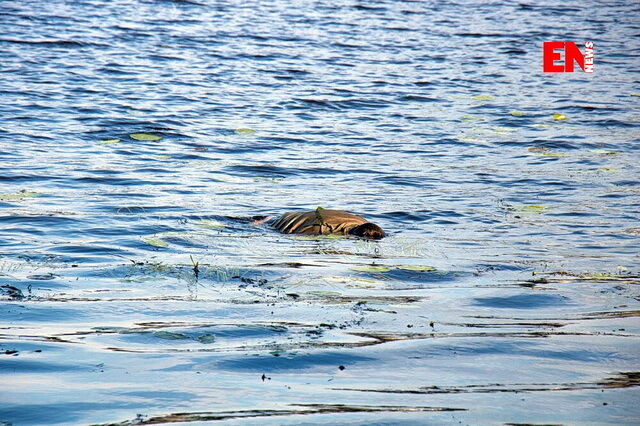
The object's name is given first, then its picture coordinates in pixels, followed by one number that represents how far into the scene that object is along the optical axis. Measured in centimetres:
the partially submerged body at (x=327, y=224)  1389
